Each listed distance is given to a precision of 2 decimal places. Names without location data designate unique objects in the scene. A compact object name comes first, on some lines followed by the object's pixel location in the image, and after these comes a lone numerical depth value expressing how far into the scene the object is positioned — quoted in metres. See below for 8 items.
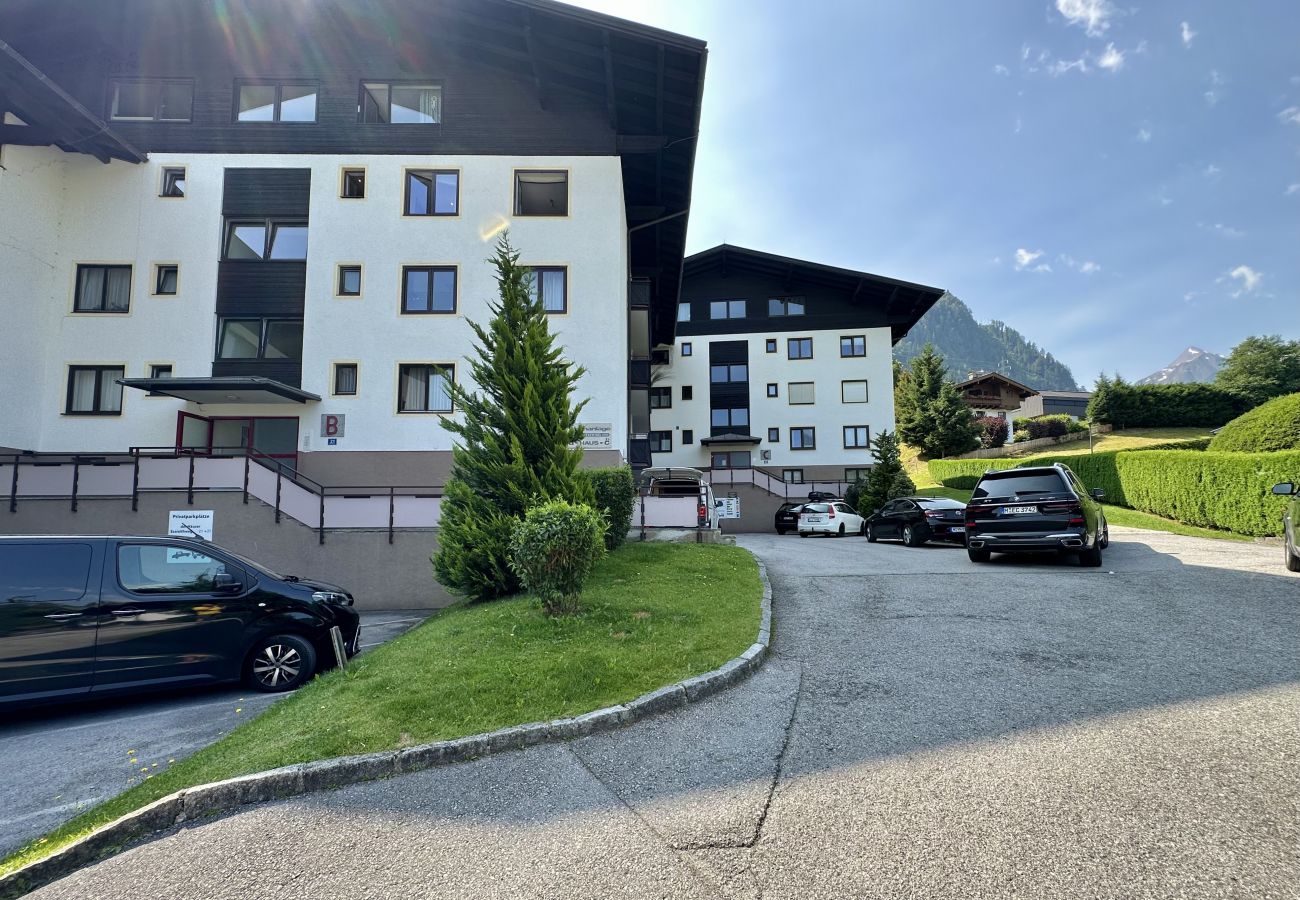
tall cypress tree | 9.58
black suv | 10.67
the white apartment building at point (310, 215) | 17.55
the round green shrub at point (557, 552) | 6.85
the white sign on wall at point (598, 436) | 17.64
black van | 5.77
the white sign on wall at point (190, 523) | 12.59
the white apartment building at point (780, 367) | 36.88
